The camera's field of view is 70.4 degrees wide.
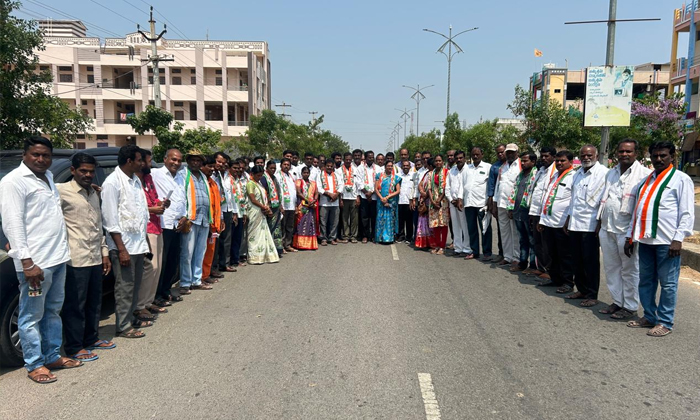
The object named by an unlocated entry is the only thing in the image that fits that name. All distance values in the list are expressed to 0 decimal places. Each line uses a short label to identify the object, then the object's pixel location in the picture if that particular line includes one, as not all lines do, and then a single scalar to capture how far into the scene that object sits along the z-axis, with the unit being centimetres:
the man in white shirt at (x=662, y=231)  534
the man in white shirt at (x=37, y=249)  388
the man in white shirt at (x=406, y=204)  1164
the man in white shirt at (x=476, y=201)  956
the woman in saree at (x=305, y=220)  1080
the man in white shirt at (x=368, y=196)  1180
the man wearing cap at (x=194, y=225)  683
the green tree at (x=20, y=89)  963
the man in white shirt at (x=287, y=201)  1025
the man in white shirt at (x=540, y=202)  767
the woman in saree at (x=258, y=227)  922
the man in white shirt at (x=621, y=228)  588
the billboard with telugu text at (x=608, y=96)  1230
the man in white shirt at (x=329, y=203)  1130
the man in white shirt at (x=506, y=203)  877
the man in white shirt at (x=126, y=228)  490
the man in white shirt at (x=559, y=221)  711
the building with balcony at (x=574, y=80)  5319
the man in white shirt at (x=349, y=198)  1163
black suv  423
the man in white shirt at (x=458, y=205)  980
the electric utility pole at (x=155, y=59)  2198
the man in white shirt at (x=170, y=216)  625
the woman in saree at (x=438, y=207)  1024
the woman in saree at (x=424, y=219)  1067
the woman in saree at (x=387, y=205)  1147
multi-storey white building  4622
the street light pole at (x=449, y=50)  2778
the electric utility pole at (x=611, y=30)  1156
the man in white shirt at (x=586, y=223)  650
